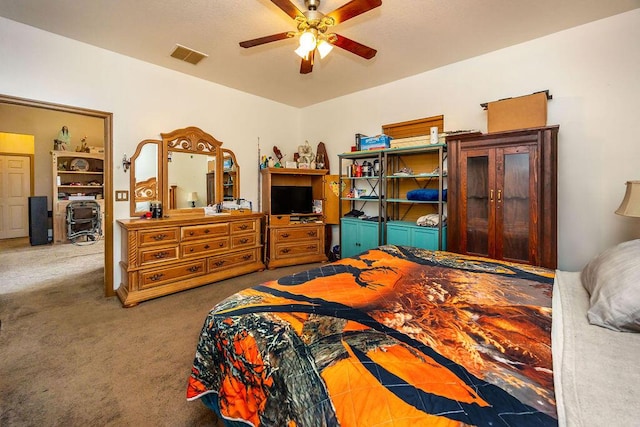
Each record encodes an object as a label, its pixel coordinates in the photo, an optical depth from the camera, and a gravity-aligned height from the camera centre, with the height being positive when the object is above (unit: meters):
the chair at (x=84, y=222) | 6.08 -0.23
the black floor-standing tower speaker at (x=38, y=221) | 5.72 -0.19
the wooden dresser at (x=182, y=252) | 2.90 -0.49
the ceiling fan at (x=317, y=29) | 1.74 +1.28
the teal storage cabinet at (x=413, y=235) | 3.18 -0.32
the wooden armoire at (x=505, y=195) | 2.45 +0.13
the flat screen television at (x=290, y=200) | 4.26 +0.16
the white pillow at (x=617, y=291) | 1.02 -0.34
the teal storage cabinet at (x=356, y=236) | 3.79 -0.37
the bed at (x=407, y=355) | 0.67 -0.46
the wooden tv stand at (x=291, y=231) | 4.16 -0.32
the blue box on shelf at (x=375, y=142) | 3.67 +0.92
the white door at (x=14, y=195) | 6.09 +0.39
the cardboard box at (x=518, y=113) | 2.51 +0.90
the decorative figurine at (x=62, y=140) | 6.15 +1.60
